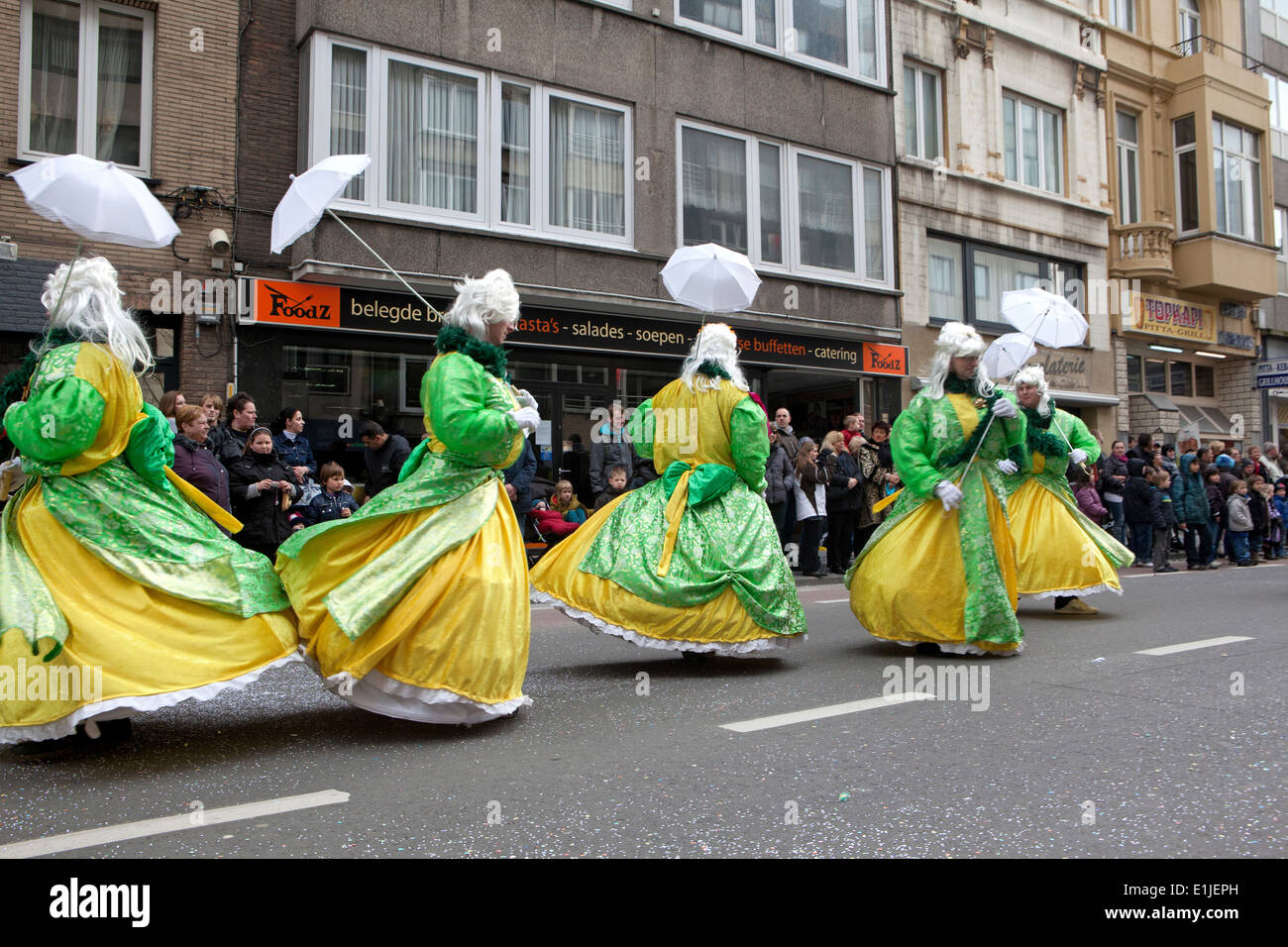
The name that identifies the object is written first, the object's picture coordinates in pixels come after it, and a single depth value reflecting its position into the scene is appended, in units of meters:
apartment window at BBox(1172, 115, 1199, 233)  24.69
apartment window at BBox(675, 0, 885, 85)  16.94
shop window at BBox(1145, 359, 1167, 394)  24.64
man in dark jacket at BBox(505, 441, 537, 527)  11.33
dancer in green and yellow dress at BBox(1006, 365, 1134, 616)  8.78
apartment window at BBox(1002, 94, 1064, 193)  21.77
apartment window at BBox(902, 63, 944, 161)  20.19
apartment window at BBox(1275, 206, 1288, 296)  27.88
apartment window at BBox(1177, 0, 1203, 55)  25.39
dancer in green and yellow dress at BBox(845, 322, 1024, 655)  6.52
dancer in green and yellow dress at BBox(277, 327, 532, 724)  4.43
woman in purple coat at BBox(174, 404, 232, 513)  8.23
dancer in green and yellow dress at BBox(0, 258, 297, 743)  3.97
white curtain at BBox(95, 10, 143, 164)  12.05
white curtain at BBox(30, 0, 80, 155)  11.70
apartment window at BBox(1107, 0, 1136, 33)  24.03
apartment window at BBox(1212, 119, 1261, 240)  25.08
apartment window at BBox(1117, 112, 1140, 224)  24.11
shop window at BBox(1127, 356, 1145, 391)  23.97
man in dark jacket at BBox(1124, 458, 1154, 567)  14.59
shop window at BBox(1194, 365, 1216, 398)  26.33
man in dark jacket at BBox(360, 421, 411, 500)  10.70
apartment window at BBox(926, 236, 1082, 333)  20.41
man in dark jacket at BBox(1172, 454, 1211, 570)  15.12
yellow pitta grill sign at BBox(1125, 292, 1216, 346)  23.48
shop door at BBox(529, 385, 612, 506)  14.69
